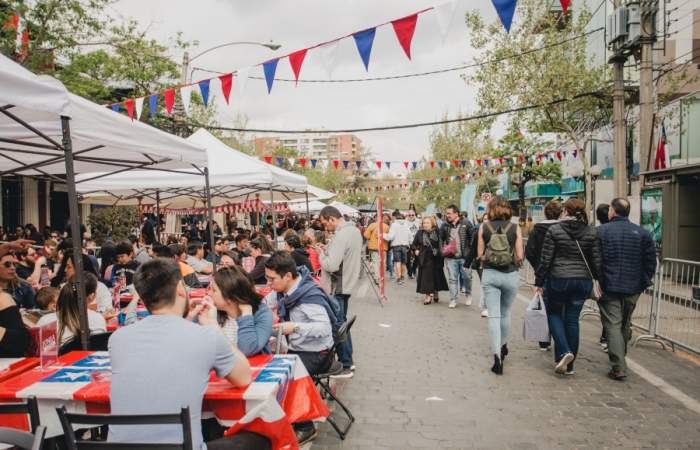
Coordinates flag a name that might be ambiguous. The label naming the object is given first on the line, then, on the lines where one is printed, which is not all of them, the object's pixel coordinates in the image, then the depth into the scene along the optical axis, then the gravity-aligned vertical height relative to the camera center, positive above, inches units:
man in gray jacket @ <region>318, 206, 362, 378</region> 255.0 -21.4
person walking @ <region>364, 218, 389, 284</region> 588.0 -34.8
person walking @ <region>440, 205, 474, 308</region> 411.2 -24.0
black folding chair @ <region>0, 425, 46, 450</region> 85.0 -34.9
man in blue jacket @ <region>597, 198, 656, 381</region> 228.7 -25.8
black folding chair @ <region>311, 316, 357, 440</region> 166.1 -50.6
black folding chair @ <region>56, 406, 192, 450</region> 86.0 -33.4
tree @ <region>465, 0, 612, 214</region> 711.7 +194.4
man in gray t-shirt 93.7 -25.6
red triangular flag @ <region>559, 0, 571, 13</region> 235.8 +90.9
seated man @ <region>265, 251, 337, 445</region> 167.3 -31.0
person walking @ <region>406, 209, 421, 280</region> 644.7 -59.6
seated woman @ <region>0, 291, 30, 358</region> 139.3 -29.1
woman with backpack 237.1 -24.5
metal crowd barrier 273.1 -52.2
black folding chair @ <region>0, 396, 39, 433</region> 91.4 -32.8
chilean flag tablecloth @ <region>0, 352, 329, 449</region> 108.3 -37.2
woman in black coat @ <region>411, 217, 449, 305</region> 433.7 -46.9
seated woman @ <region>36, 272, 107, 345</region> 155.7 -27.9
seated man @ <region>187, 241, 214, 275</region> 334.6 -26.7
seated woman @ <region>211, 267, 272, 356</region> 140.7 -25.4
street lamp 674.8 +194.4
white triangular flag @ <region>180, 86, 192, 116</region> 400.0 +93.8
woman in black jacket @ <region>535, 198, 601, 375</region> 226.8 -26.0
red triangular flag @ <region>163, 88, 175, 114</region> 384.3 +85.8
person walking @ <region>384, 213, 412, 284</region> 602.6 -33.6
